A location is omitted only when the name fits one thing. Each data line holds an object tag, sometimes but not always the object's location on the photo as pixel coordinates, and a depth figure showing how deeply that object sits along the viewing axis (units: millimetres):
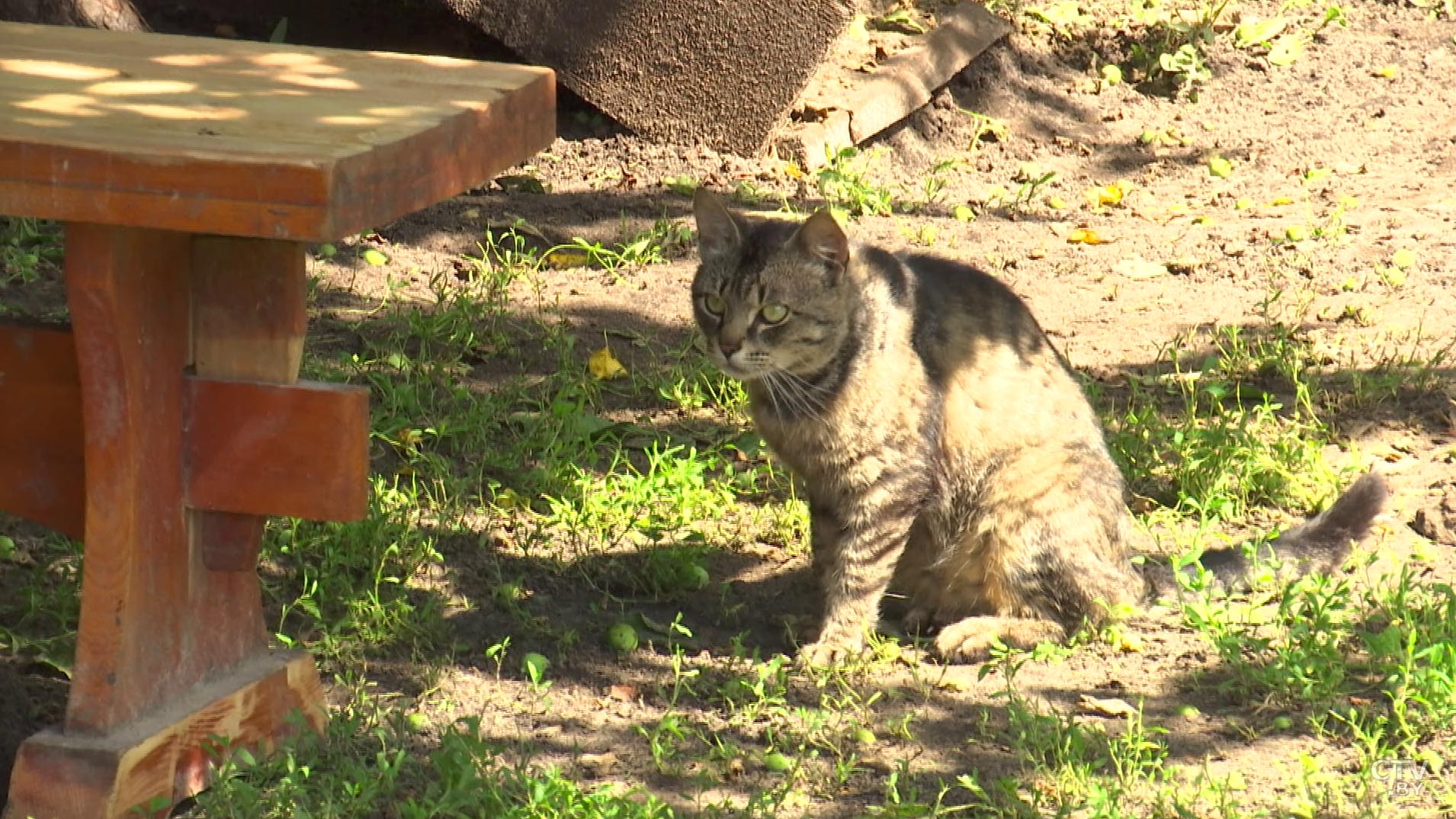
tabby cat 8273
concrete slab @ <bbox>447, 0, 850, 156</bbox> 14031
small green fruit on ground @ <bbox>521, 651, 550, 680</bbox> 7531
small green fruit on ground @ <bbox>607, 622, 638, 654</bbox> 8125
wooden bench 5629
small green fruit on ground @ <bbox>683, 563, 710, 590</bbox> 8852
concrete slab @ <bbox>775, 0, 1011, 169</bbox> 14750
